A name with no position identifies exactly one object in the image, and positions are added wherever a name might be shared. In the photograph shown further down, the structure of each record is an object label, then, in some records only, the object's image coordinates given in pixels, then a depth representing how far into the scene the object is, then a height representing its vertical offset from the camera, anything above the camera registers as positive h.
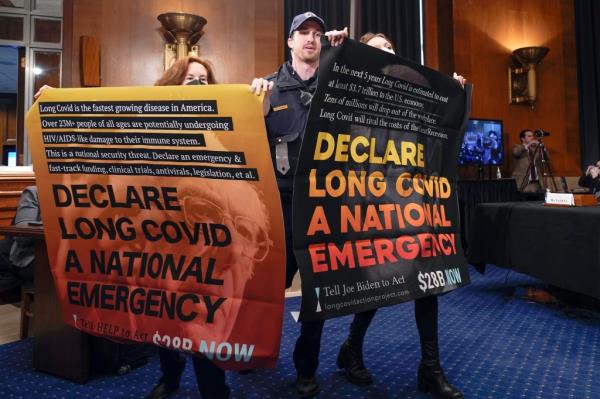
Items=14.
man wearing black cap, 1.43 +0.32
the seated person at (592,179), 4.86 +0.35
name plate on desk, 2.66 +0.06
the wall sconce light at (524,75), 5.97 +1.85
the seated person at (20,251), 2.32 -0.18
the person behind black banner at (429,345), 1.51 -0.46
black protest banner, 1.06 +0.07
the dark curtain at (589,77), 6.27 +1.89
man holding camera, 5.45 +0.59
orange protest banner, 0.99 +0.00
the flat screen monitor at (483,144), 5.25 +0.82
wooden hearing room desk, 1.84 -0.51
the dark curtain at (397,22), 5.56 +2.44
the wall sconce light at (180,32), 5.07 +2.15
